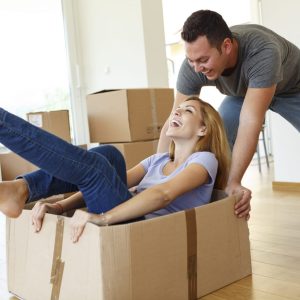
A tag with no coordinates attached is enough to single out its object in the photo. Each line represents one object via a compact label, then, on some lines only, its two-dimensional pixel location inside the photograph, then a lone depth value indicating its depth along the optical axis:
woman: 1.22
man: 1.56
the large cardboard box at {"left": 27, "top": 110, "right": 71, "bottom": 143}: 3.49
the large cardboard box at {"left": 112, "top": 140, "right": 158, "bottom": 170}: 2.91
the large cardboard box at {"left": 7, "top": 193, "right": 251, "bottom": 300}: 1.17
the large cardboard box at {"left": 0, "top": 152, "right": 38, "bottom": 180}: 3.71
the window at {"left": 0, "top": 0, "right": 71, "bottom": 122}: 4.19
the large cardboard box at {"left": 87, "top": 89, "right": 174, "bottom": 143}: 2.88
